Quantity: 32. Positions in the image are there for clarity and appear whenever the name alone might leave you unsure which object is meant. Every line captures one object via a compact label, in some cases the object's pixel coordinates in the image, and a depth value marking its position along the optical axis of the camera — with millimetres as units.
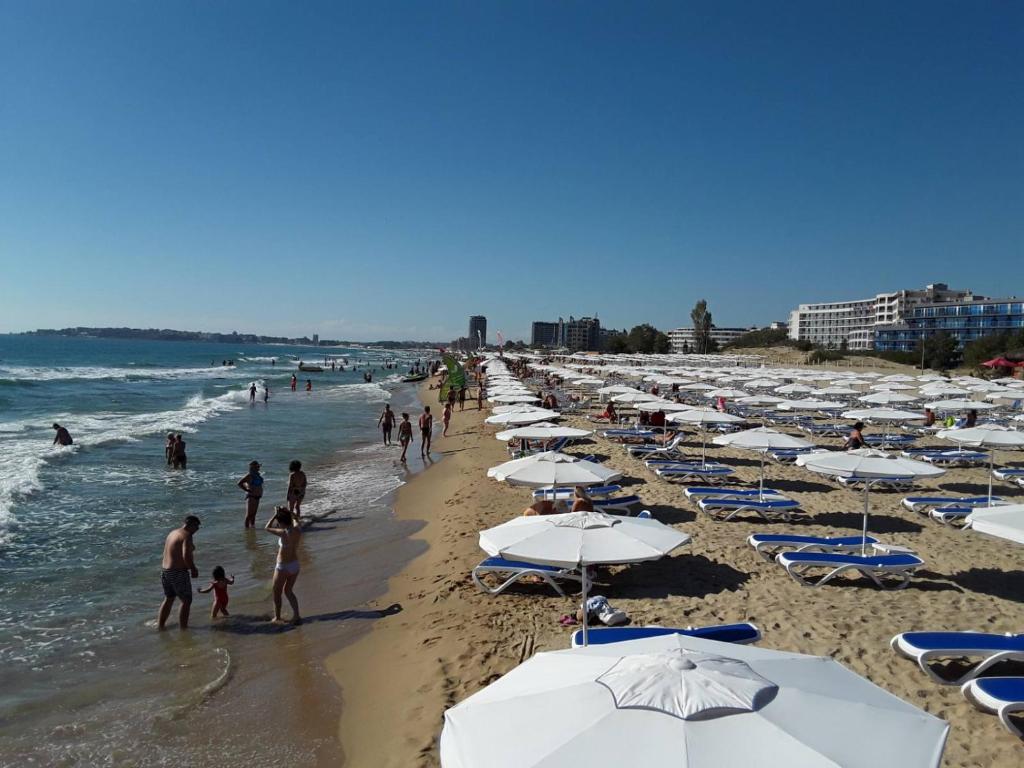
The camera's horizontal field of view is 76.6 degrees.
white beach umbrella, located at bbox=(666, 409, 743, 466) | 12531
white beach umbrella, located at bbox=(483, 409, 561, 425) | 14128
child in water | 7121
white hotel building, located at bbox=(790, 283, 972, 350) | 108769
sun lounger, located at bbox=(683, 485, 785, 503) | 10266
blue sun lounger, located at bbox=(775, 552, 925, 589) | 6891
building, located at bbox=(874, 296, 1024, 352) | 84250
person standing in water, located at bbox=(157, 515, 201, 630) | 6809
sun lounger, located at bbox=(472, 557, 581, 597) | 7164
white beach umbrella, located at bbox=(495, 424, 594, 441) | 11266
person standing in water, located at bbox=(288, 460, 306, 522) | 10797
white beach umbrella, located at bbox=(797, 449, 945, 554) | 7742
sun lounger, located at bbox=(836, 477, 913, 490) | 11805
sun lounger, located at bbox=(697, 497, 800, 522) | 9711
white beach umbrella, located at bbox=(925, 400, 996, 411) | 16609
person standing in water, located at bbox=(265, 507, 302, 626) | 6852
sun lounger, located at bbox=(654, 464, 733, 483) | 12273
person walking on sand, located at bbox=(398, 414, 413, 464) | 18062
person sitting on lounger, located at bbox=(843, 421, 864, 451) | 14172
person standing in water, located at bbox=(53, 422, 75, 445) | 18328
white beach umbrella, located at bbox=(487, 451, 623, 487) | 8055
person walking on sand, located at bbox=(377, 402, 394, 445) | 20009
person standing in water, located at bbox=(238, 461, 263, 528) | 10602
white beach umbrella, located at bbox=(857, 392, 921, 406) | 18652
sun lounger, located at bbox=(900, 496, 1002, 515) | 9875
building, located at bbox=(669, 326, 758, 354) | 171550
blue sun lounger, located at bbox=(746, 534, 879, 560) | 7734
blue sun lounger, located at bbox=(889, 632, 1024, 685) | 4871
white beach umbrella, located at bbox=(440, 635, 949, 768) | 2152
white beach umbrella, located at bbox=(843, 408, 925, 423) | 14531
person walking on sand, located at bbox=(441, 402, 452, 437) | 21952
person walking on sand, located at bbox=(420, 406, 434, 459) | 17750
